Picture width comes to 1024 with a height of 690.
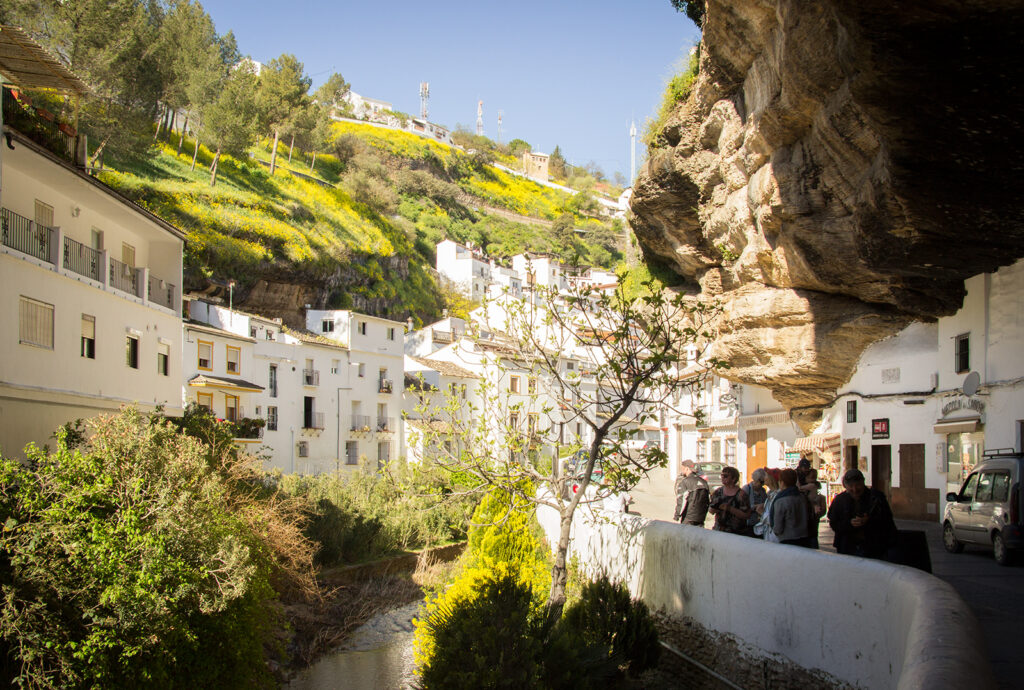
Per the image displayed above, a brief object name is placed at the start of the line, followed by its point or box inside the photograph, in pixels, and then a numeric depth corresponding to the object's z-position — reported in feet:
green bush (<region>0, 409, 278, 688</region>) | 33.99
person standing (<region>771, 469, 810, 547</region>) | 31.50
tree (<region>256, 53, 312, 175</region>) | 255.70
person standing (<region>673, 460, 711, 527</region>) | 42.73
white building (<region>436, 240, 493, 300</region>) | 297.94
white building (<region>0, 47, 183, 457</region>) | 52.54
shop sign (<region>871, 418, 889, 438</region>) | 77.87
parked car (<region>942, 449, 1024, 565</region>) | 43.52
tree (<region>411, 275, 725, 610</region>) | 35.91
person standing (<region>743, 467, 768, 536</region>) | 39.27
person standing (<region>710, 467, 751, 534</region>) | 38.42
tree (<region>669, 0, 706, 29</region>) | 63.77
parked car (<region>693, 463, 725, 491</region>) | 108.02
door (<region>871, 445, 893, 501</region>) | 78.18
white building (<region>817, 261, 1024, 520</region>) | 54.49
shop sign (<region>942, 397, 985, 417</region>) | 59.82
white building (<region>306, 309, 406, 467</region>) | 158.81
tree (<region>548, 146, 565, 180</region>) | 588.50
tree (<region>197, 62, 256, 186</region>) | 210.79
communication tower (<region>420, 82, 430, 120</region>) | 538.47
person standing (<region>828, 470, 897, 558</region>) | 29.99
